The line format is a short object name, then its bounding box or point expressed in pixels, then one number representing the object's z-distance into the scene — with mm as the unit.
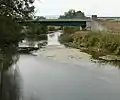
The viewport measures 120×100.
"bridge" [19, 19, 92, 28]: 30021
